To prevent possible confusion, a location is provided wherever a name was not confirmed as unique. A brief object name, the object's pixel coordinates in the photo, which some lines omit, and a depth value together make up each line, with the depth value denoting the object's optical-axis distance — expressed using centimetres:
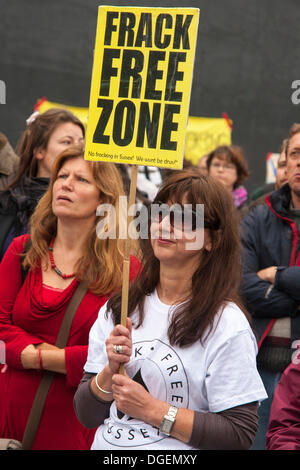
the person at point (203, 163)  1228
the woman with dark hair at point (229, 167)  1101
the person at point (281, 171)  898
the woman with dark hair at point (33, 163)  725
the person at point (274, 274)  690
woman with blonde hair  559
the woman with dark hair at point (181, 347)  416
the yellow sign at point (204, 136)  1556
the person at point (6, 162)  869
